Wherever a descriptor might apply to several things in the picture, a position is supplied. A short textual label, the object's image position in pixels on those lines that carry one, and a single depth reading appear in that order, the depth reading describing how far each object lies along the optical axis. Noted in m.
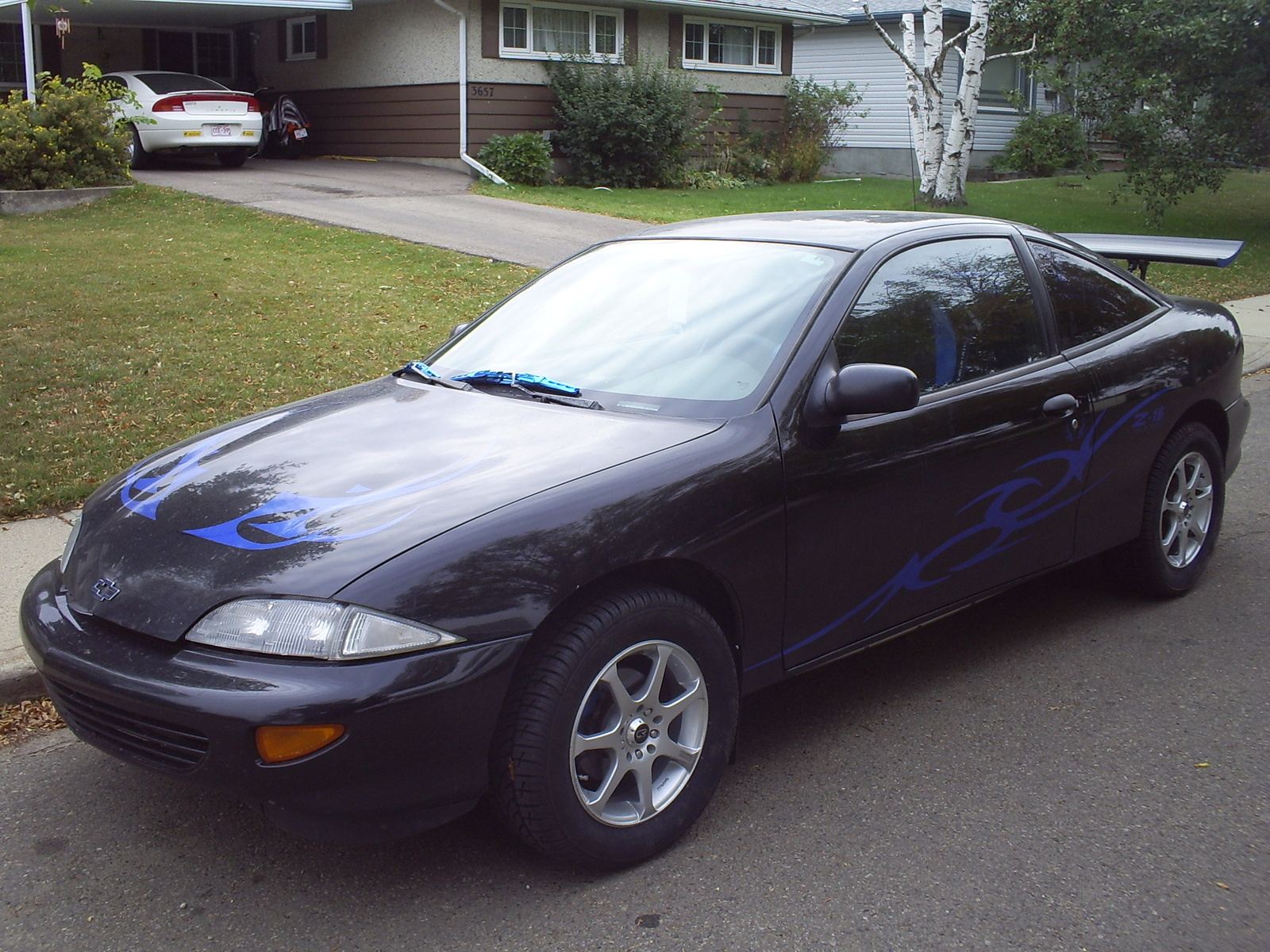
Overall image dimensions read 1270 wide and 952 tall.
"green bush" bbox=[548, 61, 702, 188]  20.88
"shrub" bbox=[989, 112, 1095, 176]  25.17
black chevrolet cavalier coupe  2.77
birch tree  19.11
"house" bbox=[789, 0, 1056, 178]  28.28
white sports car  18.67
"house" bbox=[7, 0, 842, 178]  21.36
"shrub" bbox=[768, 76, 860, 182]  24.92
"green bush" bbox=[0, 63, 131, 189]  14.66
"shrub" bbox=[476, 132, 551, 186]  20.23
